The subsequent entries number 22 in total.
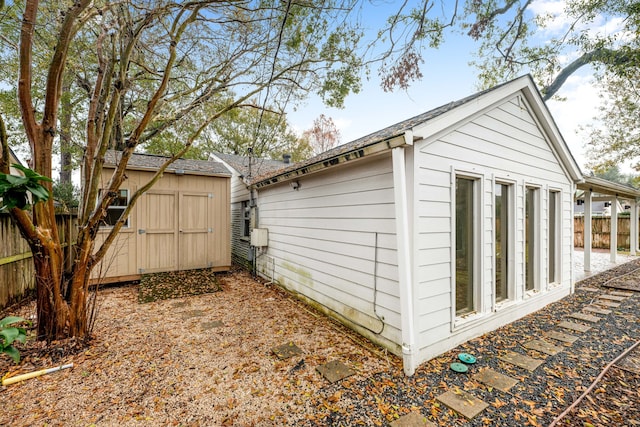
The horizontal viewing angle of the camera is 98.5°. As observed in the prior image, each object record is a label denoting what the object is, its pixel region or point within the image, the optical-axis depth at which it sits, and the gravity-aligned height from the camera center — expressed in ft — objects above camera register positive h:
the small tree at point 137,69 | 10.35 +8.54
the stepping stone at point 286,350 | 10.90 -5.66
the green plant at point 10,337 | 4.60 -2.13
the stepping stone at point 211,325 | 13.60 -5.65
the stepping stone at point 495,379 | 8.95 -5.67
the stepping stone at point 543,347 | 11.14 -5.71
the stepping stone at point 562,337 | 12.11 -5.72
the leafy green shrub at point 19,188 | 4.23 +0.41
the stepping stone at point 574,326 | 13.26 -5.73
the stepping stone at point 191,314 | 14.92 -5.64
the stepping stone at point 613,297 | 17.56 -5.71
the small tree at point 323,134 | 62.03 +17.77
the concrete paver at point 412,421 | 7.29 -5.64
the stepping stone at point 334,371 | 9.39 -5.63
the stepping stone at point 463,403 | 7.72 -5.65
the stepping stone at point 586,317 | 14.32 -5.71
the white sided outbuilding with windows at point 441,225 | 10.16 -0.64
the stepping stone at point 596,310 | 15.40 -5.71
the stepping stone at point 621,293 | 18.45 -5.71
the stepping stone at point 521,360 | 10.05 -5.68
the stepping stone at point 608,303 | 16.51 -5.72
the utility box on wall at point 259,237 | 21.74 -1.96
